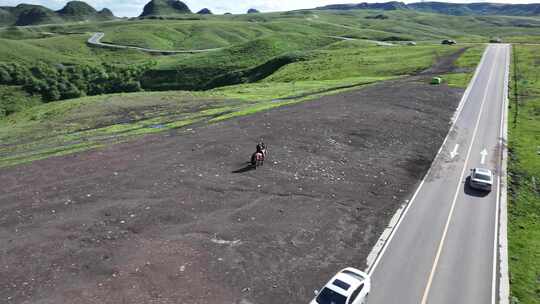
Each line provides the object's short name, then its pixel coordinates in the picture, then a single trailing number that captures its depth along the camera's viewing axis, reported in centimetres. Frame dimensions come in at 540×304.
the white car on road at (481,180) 3066
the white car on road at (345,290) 1672
